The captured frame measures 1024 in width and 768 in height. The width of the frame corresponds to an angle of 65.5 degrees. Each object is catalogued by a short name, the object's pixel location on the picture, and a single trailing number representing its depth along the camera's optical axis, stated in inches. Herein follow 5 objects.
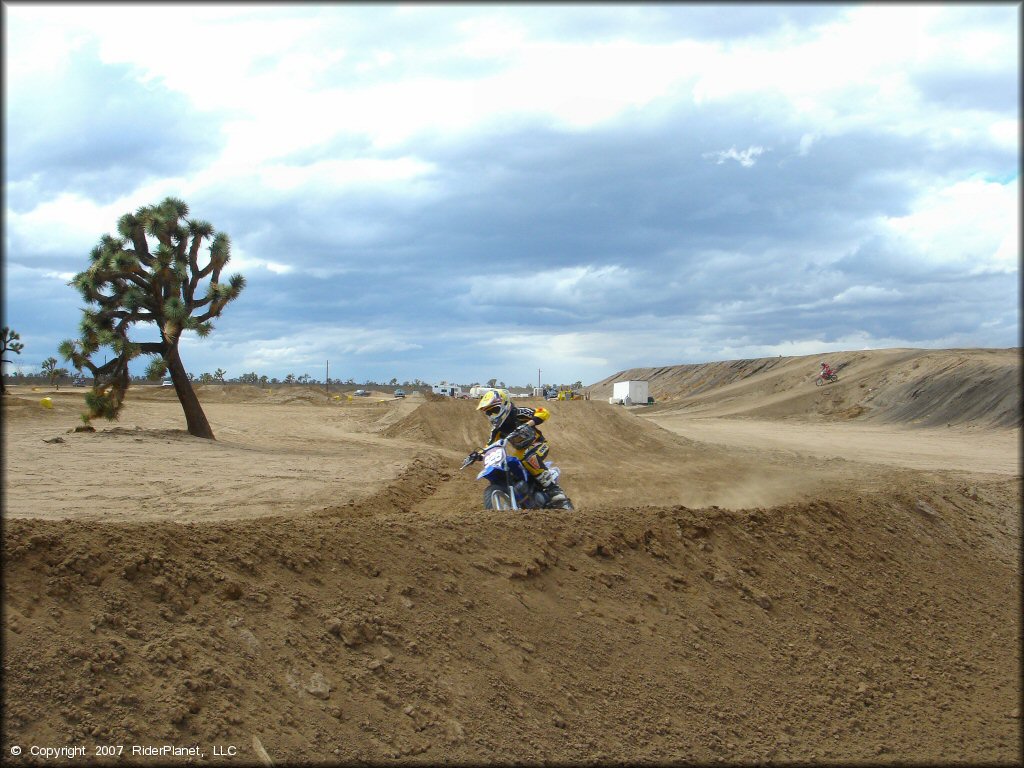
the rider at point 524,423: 418.0
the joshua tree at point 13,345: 1534.2
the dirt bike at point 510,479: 396.8
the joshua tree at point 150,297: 861.8
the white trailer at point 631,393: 2743.6
